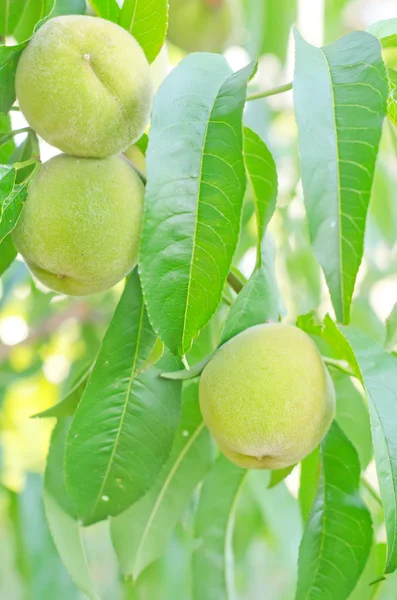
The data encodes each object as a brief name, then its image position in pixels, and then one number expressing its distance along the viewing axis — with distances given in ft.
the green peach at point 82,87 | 2.36
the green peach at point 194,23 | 3.41
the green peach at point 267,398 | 2.42
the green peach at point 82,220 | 2.38
